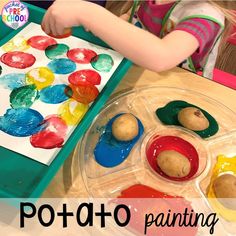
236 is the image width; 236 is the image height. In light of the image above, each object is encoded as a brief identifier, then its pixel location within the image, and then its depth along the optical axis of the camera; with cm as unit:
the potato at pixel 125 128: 66
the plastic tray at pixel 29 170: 56
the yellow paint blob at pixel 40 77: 79
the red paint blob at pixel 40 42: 88
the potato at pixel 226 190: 58
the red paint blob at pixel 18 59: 82
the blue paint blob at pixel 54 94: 75
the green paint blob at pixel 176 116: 71
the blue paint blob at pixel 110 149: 64
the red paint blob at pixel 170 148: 66
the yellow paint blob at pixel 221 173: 58
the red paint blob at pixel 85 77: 80
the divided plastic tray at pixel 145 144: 61
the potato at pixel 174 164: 62
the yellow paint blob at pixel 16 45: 86
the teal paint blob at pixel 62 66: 83
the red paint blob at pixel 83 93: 76
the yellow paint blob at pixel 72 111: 71
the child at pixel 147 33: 67
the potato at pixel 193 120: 71
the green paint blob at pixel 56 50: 86
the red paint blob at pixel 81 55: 86
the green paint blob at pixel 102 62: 84
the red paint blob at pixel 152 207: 54
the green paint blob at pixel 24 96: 73
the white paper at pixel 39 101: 63
